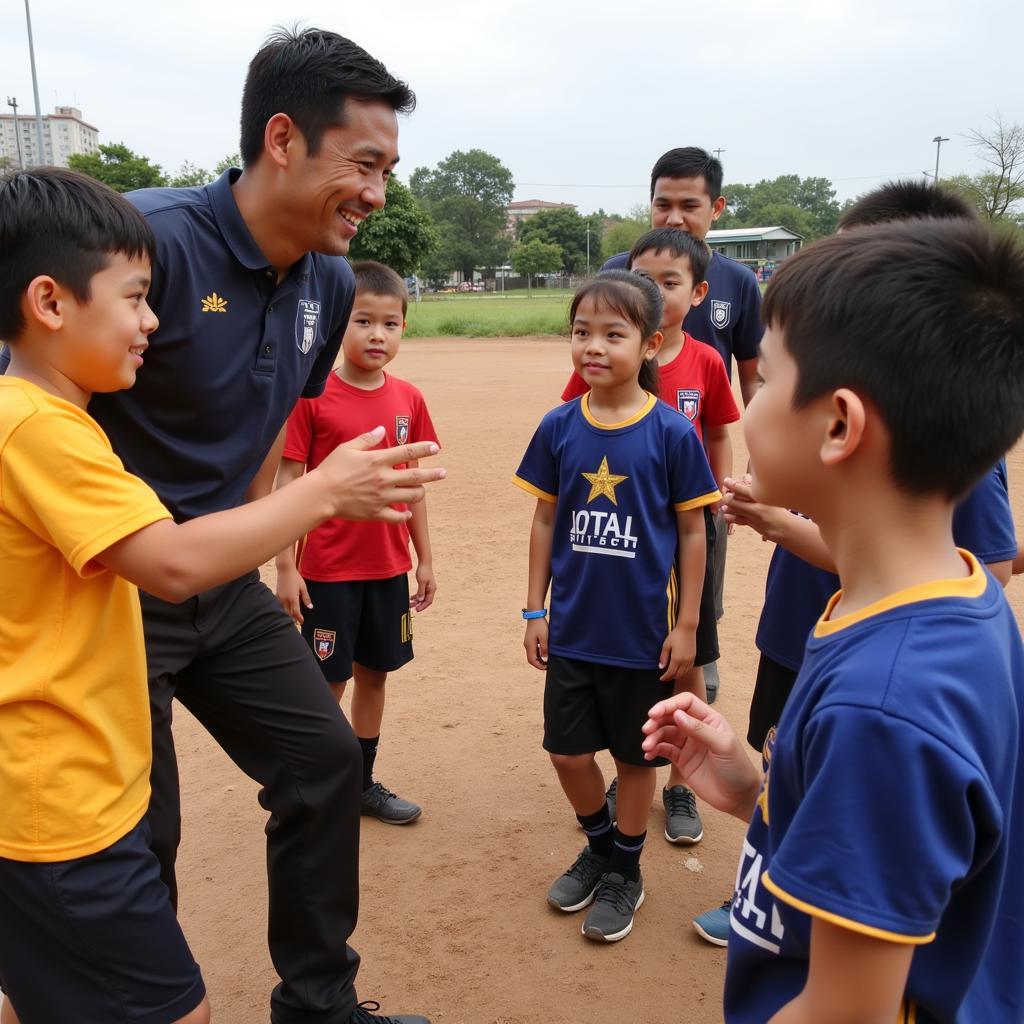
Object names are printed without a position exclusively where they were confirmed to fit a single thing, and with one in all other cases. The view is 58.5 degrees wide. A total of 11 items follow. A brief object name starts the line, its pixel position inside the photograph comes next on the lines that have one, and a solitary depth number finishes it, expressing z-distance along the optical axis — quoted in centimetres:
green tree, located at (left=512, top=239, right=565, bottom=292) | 7806
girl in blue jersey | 300
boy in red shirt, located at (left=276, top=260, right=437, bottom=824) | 370
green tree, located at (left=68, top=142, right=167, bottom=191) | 3909
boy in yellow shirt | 171
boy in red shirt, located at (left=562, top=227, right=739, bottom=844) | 367
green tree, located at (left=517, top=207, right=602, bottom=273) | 8406
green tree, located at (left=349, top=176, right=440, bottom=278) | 3697
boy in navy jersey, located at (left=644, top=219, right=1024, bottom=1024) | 103
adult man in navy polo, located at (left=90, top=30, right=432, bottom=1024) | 249
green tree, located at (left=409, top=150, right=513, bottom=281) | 9412
